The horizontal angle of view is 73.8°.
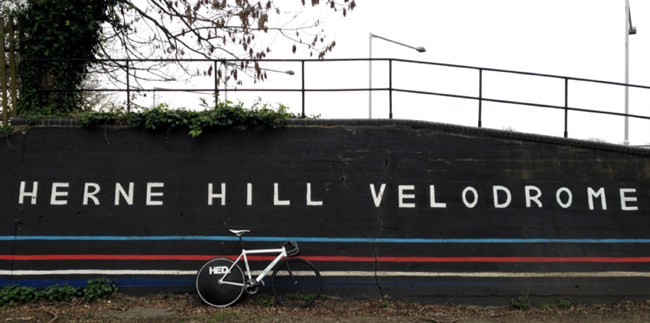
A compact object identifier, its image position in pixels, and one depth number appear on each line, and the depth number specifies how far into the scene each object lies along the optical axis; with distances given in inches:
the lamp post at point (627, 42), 567.8
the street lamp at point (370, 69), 369.1
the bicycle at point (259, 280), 264.5
